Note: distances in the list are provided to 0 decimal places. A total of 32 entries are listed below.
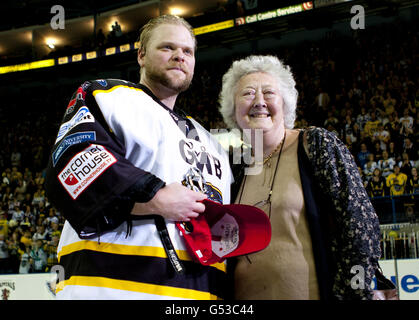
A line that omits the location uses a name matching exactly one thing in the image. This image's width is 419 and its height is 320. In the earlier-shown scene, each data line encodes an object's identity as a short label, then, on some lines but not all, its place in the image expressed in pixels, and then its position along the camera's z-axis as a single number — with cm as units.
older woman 167
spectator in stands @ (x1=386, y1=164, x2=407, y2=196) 691
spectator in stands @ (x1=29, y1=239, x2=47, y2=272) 766
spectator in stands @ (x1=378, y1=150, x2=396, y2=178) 739
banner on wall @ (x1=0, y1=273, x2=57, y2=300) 641
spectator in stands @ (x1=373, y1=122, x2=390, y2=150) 818
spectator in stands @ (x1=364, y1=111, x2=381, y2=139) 881
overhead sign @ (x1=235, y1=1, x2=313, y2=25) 1241
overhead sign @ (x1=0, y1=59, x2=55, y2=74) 1715
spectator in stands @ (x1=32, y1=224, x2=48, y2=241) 917
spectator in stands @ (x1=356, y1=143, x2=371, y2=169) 809
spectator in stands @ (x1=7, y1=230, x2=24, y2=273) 835
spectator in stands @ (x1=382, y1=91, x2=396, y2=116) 914
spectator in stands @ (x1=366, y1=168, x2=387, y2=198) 700
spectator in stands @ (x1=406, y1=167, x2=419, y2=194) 677
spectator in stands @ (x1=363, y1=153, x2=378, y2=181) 752
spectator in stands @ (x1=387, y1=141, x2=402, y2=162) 773
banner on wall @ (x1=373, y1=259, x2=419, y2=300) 470
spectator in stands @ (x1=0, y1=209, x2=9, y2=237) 1034
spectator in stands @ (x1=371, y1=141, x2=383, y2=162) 805
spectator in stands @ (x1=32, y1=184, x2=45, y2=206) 1132
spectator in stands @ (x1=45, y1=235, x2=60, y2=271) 748
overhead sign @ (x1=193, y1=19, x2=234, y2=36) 1385
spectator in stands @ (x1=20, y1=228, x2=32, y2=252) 926
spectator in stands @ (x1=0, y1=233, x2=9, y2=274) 813
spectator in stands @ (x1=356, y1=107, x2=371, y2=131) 922
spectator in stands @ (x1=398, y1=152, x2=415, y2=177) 711
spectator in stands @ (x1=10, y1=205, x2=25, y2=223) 1084
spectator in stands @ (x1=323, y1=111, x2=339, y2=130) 941
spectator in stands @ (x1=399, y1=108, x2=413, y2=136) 820
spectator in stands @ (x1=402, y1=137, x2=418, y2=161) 771
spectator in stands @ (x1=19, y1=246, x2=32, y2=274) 791
